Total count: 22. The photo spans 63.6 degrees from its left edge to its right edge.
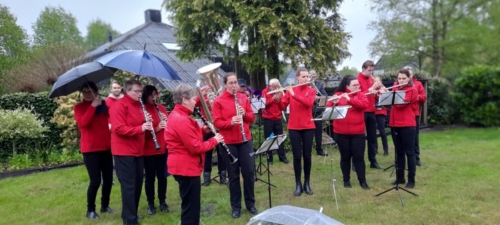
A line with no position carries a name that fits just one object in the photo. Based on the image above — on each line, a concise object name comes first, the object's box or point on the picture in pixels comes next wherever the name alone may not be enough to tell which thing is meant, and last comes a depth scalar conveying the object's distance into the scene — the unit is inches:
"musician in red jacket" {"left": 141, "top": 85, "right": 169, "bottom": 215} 198.5
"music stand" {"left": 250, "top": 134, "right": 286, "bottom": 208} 189.8
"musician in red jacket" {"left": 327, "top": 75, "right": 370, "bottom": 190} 233.6
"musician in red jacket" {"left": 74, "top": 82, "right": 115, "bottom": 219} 190.9
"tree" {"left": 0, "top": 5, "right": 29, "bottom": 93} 458.0
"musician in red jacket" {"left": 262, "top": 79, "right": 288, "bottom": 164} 333.1
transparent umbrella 103.3
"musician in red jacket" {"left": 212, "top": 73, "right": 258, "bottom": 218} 195.2
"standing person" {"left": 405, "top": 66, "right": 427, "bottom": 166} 274.8
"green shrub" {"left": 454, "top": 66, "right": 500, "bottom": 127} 554.3
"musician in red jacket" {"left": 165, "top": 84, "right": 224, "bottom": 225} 149.1
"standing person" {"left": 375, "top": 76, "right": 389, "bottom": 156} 324.5
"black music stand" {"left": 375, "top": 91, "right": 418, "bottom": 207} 226.2
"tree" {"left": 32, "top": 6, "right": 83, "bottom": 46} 601.8
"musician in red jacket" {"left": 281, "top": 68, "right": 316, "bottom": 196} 226.1
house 698.8
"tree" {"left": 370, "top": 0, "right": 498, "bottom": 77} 705.6
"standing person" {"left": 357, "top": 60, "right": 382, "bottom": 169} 274.1
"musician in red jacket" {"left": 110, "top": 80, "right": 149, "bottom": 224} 177.2
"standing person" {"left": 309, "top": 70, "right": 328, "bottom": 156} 352.2
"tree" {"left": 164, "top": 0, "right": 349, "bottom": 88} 406.0
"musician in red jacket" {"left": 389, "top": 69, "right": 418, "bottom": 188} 238.1
